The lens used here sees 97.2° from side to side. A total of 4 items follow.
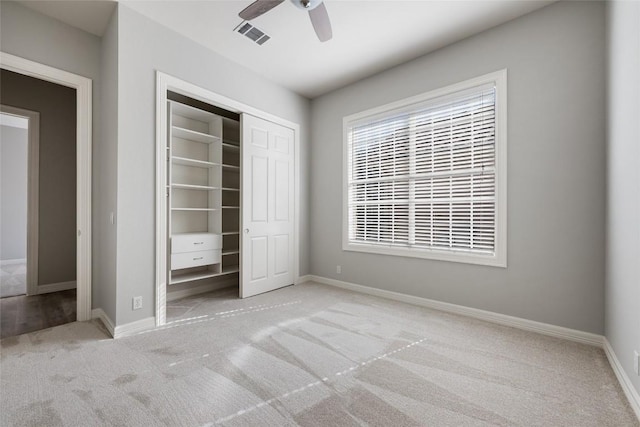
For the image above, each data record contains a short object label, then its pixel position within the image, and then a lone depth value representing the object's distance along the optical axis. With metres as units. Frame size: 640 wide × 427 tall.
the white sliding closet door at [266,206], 3.77
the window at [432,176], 2.94
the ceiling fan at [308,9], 2.10
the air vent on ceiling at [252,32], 2.89
